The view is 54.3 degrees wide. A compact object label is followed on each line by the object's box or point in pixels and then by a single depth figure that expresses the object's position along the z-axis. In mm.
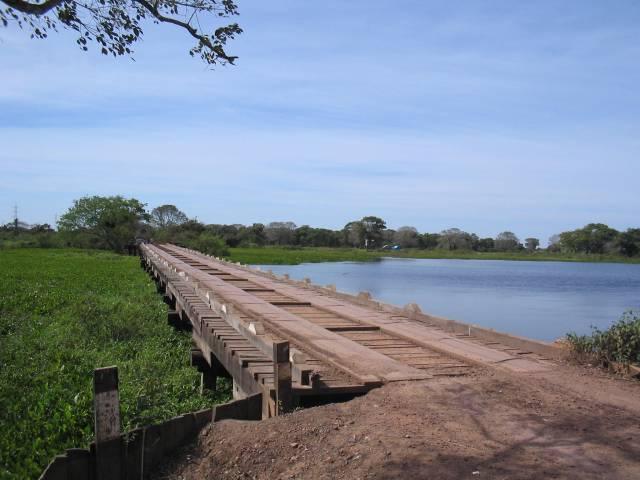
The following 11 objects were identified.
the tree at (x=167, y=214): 78969
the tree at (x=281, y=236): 96625
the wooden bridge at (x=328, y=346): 5656
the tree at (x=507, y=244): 90644
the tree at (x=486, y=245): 91312
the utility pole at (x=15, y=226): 78700
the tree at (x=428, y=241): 95688
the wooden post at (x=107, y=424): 4922
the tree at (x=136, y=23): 6926
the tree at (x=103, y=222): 60000
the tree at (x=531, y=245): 89294
